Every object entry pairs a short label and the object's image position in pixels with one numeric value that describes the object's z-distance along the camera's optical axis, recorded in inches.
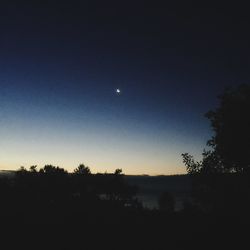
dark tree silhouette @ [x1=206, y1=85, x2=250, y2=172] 851.7
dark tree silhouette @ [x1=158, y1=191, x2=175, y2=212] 3051.8
